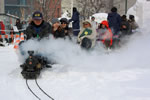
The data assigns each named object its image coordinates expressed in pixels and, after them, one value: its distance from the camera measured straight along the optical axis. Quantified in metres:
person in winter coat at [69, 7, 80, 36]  13.03
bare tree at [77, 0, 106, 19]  37.90
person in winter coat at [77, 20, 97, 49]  8.91
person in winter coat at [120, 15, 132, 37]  11.73
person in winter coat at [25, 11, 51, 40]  7.59
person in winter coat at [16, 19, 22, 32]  18.64
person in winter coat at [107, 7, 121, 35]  11.20
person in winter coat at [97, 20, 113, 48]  10.80
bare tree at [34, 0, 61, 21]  24.09
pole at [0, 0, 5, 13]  45.44
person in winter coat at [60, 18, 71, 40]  10.28
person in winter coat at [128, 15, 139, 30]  12.81
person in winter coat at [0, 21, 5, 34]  16.97
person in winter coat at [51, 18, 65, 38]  9.27
